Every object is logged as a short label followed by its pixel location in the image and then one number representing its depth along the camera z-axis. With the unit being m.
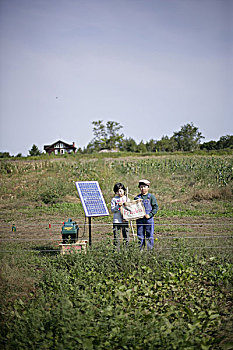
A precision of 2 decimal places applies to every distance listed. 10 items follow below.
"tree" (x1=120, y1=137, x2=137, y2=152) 71.44
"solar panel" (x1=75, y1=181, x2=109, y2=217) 6.70
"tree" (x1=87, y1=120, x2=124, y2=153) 67.31
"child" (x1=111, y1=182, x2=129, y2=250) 6.60
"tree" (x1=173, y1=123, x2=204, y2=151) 64.08
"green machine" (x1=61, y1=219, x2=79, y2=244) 7.02
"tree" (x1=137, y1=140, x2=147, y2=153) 71.24
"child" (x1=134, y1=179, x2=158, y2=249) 6.56
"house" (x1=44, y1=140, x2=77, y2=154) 82.25
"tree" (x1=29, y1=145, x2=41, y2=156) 61.63
